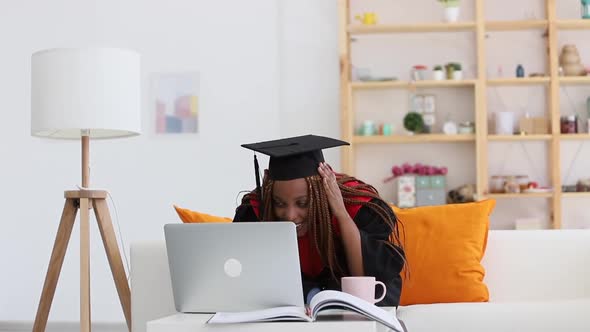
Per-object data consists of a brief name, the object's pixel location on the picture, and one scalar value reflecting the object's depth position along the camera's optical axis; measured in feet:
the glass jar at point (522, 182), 17.69
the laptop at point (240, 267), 6.65
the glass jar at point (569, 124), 17.67
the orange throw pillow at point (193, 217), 10.27
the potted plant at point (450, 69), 17.74
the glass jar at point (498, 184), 17.75
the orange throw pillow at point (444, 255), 9.71
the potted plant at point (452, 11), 17.66
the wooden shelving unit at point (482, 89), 17.39
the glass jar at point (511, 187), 17.54
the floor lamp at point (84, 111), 11.15
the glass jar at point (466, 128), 17.70
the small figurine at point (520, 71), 17.68
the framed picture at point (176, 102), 18.29
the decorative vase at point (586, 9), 17.69
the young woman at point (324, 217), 8.29
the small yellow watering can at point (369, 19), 17.92
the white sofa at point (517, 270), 9.78
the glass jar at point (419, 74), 17.88
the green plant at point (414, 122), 17.76
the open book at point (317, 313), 5.97
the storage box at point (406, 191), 17.79
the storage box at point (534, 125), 17.79
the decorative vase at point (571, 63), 17.71
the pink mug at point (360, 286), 7.07
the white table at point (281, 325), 5.78
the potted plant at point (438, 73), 17.76
